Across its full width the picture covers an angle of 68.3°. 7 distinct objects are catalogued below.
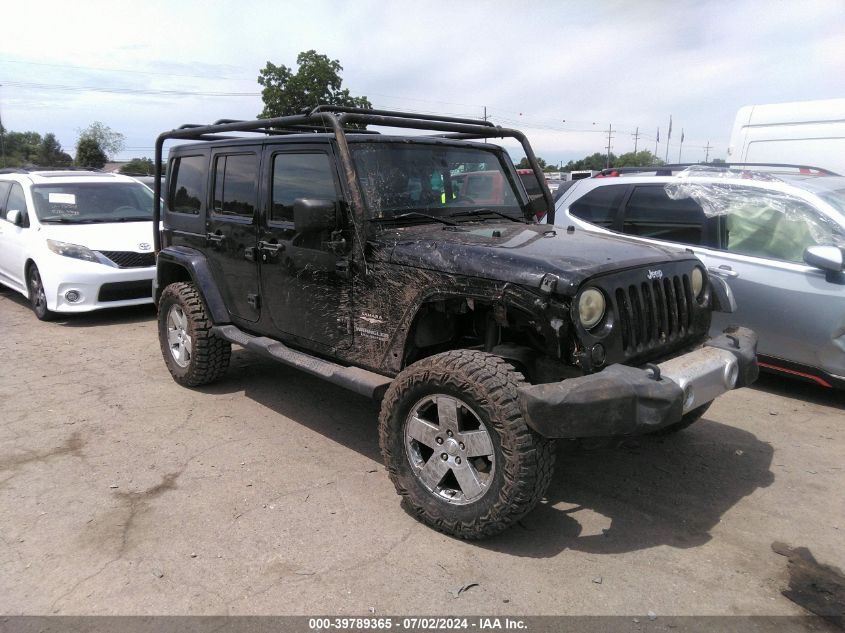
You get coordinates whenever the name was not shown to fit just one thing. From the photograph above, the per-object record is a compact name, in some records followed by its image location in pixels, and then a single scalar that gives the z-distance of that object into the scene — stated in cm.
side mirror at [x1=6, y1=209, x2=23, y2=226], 807
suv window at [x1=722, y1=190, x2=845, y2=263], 498
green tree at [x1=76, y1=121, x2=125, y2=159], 7081
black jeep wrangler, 283
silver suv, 472
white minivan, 750
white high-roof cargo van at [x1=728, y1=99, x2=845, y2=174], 765
